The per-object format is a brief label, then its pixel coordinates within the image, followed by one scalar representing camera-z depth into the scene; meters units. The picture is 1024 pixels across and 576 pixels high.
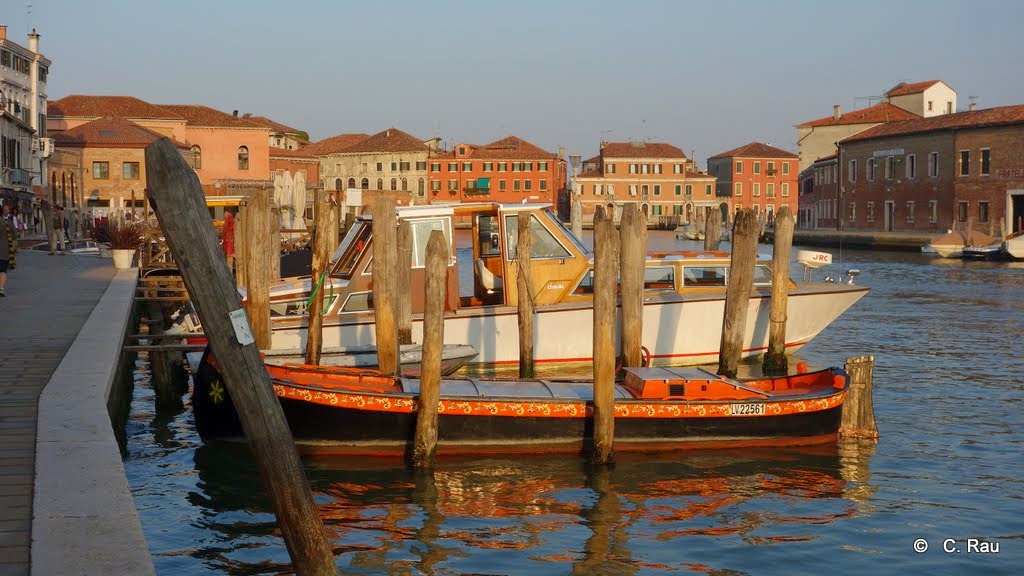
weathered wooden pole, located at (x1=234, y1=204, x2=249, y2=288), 18.27
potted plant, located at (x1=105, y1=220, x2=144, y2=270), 24.86
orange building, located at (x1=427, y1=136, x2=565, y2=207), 106.19
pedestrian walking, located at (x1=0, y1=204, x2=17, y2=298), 18.05
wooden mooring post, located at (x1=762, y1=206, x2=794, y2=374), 15.48
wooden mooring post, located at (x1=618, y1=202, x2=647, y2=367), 13.01
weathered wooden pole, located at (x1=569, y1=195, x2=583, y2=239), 45.38
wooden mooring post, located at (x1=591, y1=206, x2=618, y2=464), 11.12
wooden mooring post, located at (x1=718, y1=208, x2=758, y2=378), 13.98
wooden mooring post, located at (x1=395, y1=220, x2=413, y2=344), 12.77
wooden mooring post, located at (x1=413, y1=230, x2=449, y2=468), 10.90
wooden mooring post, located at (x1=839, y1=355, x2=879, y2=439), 12.94
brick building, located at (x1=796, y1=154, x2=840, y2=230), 77.31
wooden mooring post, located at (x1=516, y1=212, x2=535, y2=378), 14.82
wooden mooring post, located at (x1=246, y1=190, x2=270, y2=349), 13.73
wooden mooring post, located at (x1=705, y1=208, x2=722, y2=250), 23.70
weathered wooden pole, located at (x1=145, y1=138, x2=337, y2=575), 4.87
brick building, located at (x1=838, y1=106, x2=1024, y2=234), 57.78
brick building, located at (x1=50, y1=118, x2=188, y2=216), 65.62
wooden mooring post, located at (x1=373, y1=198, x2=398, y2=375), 12.22
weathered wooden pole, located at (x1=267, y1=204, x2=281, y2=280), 17.94
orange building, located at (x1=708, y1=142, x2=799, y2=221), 115.31
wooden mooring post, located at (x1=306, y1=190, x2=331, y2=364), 13.44
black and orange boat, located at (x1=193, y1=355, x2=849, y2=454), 11.36
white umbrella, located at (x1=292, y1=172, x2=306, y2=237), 35.03
